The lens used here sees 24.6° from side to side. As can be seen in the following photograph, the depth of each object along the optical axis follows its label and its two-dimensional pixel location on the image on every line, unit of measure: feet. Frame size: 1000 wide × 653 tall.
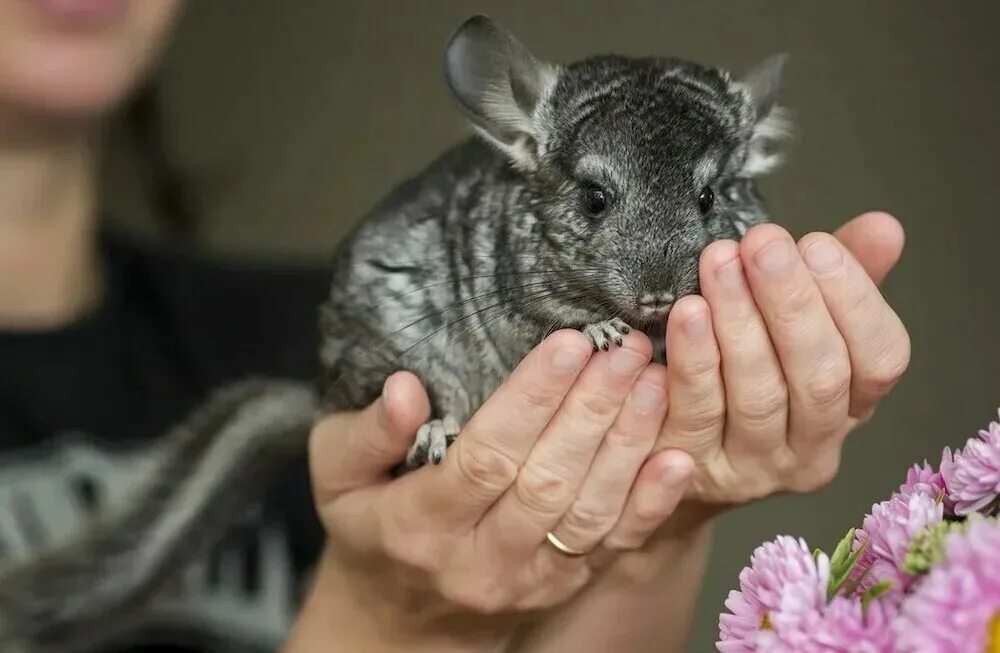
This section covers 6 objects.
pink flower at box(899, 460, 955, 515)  1.83
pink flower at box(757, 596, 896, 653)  1.55
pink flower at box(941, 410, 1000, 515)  1.80
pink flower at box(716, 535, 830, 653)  1.69
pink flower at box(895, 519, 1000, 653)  1.40
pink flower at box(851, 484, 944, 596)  1.73
